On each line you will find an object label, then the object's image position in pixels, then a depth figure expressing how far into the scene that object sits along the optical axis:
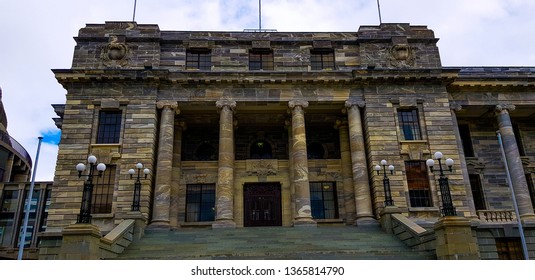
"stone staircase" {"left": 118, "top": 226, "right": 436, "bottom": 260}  15.96
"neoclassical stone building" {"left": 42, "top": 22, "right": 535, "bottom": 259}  23.41
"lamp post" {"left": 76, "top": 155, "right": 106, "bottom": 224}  15.16
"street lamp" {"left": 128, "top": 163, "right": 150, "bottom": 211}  21.05
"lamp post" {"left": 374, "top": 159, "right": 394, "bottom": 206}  21.52
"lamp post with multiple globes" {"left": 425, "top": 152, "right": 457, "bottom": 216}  15.69
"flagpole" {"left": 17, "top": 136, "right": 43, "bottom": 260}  19.88
